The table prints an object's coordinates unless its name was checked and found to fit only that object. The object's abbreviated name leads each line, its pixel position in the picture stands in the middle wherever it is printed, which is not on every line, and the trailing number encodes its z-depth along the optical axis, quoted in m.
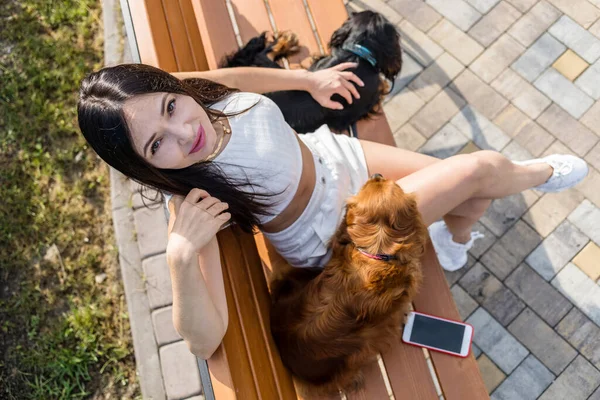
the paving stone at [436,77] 3.82
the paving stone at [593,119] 3.56
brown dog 2.04
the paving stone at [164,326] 3.38
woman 1.87
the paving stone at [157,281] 3.46
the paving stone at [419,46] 3.89
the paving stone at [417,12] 3.97
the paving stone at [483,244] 3.42
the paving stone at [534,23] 3.82
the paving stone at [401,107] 3.78
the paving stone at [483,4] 3.95
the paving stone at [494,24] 3.87
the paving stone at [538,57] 3.74
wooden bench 2.06
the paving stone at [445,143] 3.66
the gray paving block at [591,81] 3.65
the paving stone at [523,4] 3.91
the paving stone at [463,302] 3.33
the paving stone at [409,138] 3.71
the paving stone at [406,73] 3.84
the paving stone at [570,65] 3.70
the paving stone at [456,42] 3.85
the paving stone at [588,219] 3.37
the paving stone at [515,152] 3.57
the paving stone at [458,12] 3.94
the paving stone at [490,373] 3.18
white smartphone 2.45
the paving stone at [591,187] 3.42
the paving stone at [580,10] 3.81
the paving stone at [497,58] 3.78
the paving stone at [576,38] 3.73
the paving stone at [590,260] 3.29
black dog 2.91
